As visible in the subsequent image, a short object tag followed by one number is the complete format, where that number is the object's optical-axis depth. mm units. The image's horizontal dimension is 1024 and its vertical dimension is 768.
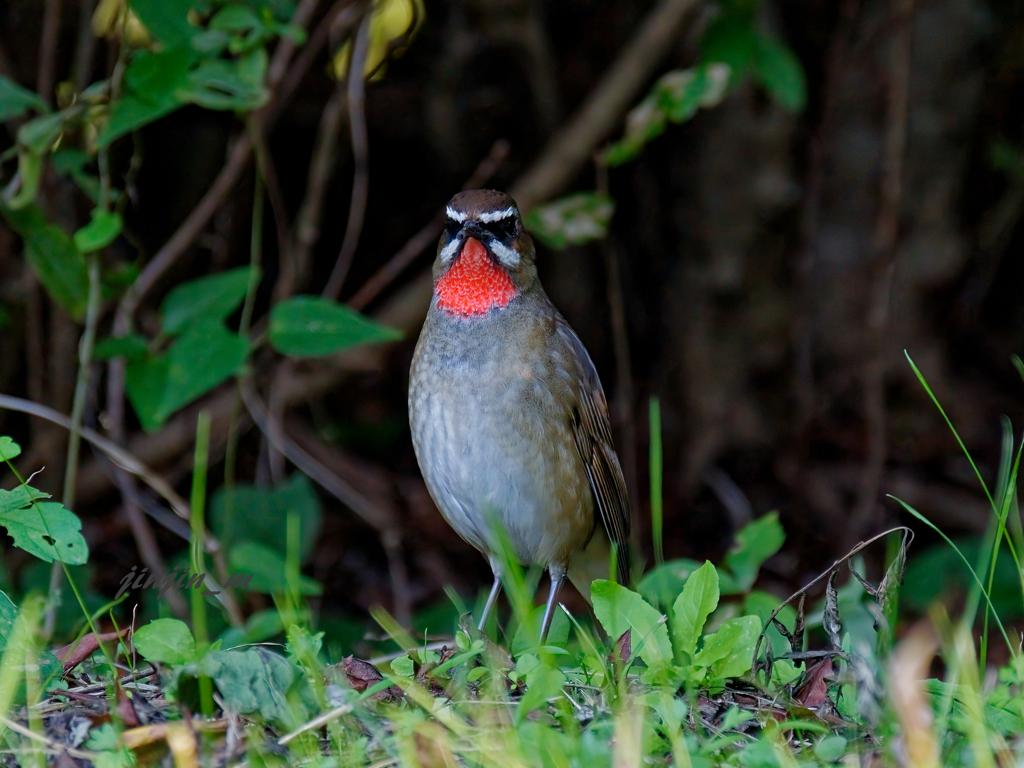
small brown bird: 8961
